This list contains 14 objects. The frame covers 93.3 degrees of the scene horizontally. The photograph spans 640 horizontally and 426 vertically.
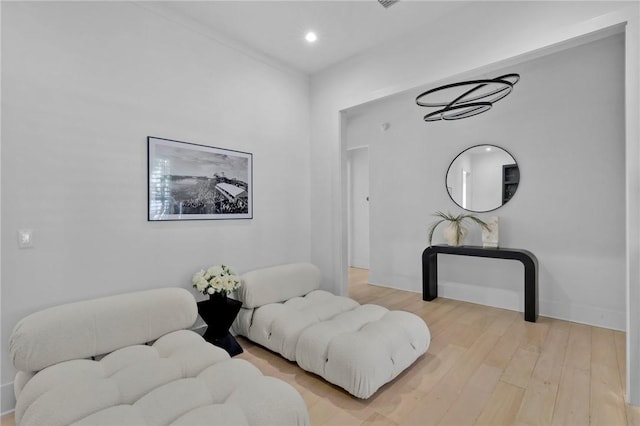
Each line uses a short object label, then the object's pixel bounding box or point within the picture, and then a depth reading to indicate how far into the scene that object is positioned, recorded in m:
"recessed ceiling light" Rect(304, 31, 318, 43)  3.09
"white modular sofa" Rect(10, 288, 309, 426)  1.38
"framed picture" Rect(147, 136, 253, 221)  2.65
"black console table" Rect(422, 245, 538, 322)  3.36
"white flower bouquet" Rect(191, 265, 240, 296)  2.67
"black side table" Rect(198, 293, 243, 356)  2.66
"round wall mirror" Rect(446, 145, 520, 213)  3.83
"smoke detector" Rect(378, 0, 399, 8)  2.62
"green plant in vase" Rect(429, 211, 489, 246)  4.02
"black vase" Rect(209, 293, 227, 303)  2.72
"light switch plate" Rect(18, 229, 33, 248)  2.01
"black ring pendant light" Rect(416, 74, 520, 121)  2.10
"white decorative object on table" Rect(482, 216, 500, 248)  3.79
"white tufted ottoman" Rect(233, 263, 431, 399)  2.02
